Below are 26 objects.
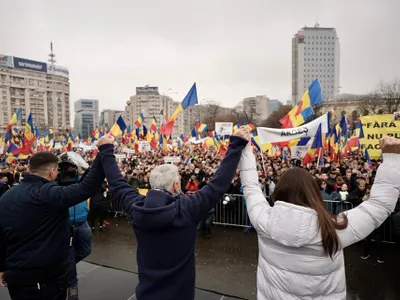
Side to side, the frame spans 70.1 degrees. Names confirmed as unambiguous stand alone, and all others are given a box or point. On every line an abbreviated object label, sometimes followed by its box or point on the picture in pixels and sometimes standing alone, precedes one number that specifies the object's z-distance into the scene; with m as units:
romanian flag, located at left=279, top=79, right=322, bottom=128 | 10.15
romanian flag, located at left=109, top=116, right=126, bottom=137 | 14.80
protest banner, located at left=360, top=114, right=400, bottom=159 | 7.82
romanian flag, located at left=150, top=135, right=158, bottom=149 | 20.27
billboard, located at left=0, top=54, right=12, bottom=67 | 95.67
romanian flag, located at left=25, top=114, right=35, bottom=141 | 17.70
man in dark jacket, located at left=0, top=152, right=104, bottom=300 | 2.30
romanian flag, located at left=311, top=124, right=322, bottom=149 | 9.17
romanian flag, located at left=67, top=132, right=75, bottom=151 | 20.99
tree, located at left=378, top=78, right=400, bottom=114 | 37.16
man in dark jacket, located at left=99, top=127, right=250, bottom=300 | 1.87
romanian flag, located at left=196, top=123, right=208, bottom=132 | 24.27
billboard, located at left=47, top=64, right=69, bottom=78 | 109.94
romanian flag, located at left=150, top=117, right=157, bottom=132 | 21.07
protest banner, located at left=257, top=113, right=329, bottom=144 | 7.98
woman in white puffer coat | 1.67
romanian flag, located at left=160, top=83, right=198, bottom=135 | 11.41
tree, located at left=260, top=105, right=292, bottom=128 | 63.11
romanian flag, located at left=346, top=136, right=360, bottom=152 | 16.20
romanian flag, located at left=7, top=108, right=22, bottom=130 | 17.06
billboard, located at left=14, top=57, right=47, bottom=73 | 100.50
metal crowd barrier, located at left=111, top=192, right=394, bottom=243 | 7.24
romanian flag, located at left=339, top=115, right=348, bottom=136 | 13.17
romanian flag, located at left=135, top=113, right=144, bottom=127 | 22.17
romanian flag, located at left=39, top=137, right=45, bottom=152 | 22.99
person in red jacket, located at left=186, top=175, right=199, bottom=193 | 8.68
